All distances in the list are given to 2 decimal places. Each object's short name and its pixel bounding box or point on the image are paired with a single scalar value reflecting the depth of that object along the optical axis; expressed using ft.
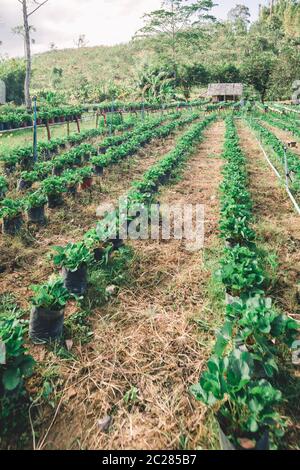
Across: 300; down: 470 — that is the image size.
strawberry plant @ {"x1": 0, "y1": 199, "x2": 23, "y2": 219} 17.19
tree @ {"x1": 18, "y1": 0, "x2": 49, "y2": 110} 63.00
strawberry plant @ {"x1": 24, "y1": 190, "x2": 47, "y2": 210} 18.70
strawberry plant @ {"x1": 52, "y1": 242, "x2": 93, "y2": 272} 12.48
